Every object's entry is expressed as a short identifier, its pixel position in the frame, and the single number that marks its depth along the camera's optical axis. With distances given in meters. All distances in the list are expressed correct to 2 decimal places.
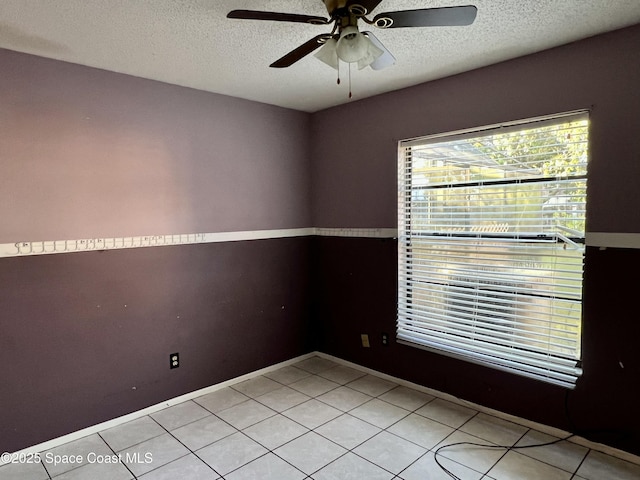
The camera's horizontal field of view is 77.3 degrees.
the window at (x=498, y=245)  2.45
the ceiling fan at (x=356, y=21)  1.54
